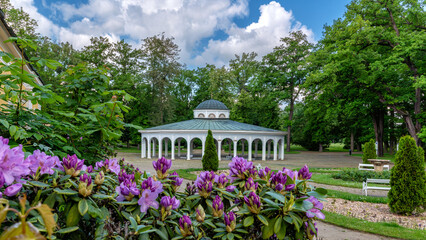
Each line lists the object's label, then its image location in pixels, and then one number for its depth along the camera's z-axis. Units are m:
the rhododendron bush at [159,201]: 1.48
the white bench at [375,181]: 10.00
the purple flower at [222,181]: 2.19
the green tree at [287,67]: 36.72
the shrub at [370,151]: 18.33
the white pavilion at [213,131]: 25.70
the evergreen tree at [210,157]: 16.61
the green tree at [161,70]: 38.56
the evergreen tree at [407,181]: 7.71
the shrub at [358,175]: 13.60
